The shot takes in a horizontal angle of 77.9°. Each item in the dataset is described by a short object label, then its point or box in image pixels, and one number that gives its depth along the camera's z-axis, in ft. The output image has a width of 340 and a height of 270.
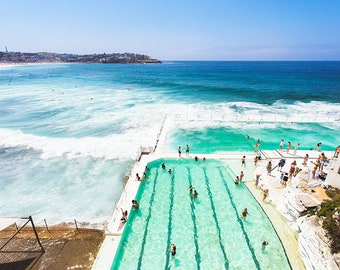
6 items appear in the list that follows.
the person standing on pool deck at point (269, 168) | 54.32
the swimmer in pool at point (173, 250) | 34.81
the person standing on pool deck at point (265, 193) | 46.78
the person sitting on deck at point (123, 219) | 39.47
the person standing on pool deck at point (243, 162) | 59.72
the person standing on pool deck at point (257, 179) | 51.58
